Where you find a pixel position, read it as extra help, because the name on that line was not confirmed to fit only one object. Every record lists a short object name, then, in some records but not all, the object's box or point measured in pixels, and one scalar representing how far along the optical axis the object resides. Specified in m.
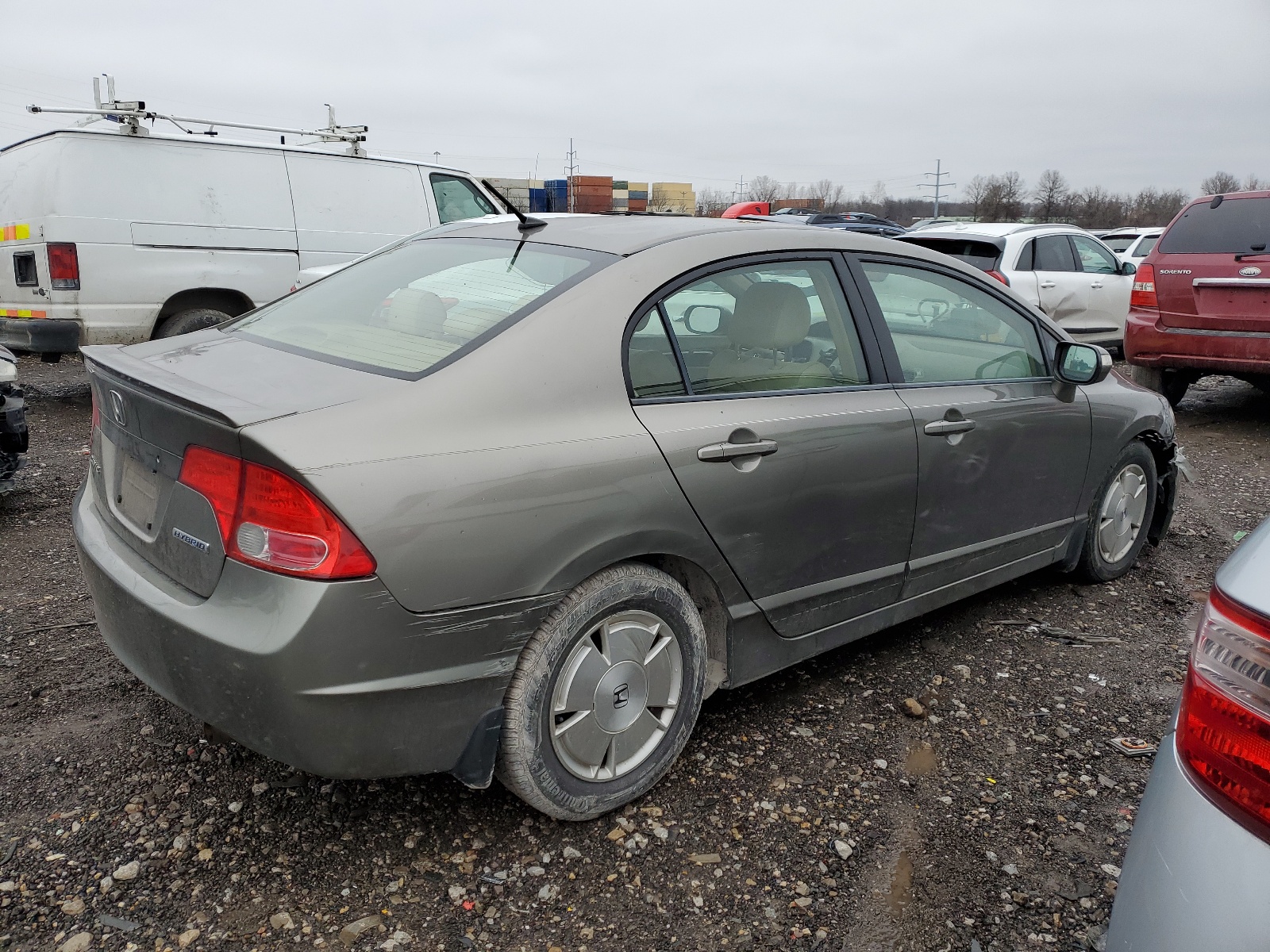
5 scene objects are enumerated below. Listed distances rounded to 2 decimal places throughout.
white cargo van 7.17
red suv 7.16
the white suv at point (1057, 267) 9.79
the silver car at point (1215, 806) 1.29
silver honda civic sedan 2.06
